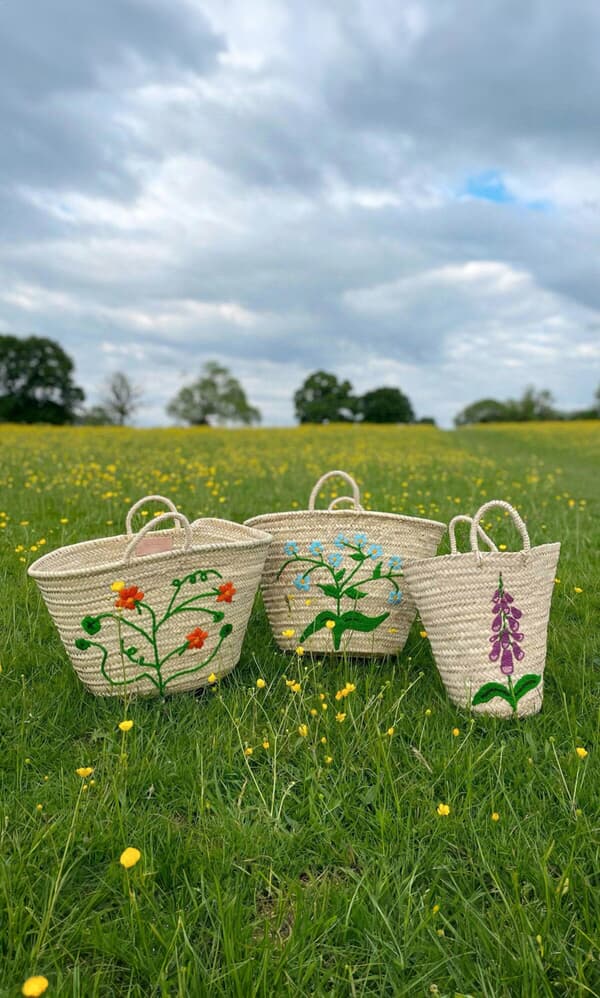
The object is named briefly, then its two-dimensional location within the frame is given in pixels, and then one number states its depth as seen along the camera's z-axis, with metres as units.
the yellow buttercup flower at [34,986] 1.25
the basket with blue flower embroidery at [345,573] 2.91
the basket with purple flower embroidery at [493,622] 2.49
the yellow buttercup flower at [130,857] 1.52
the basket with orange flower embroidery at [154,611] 2.46
